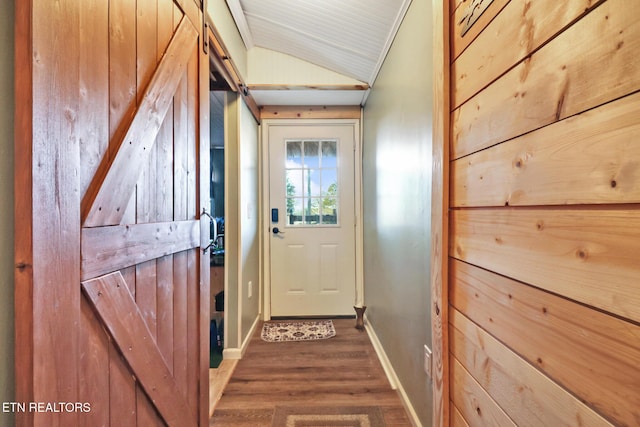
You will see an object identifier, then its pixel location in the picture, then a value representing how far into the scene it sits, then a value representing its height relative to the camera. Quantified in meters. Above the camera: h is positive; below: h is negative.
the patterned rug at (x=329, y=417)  1.52 -1.14
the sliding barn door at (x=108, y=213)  0.53 +0.00
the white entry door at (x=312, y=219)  2.94 -0.07
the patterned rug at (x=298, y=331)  2.48 -1.11
